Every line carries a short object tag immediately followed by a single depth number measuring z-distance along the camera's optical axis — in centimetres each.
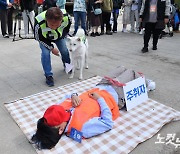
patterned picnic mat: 209
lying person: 193
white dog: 344
